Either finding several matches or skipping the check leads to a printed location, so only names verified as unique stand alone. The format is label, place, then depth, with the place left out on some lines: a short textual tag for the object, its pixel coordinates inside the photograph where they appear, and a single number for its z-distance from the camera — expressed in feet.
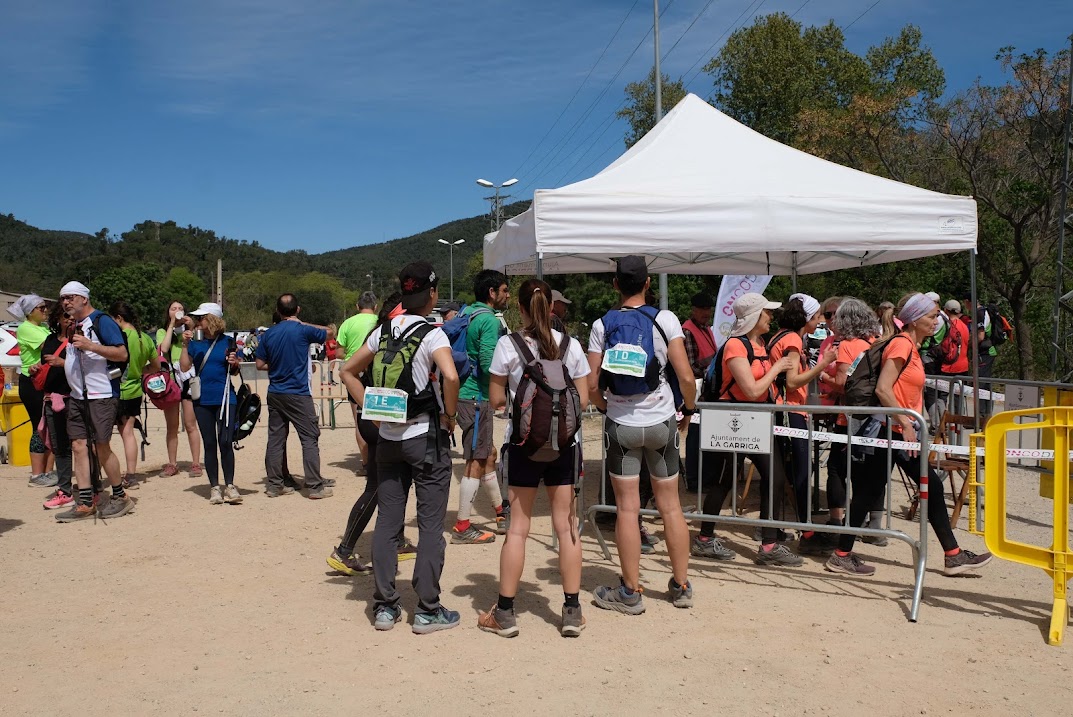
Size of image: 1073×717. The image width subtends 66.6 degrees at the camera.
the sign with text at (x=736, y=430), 16.79
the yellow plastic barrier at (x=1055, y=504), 14.44
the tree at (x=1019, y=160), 52.37
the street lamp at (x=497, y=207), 162.09
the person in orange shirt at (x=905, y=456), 16.65
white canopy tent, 18.69
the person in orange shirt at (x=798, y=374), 17.99
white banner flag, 36.01
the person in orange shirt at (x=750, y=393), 16.60
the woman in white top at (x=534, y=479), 13.50
